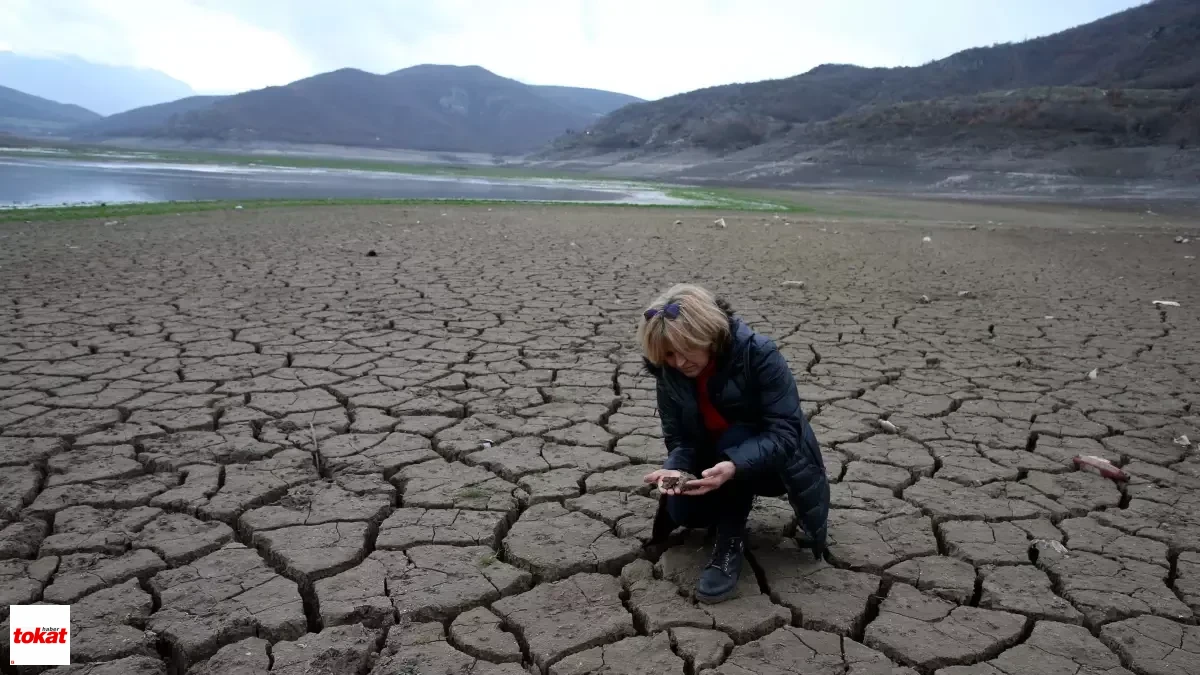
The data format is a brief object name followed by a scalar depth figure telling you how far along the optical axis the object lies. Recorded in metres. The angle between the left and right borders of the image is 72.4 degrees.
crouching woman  2.22
